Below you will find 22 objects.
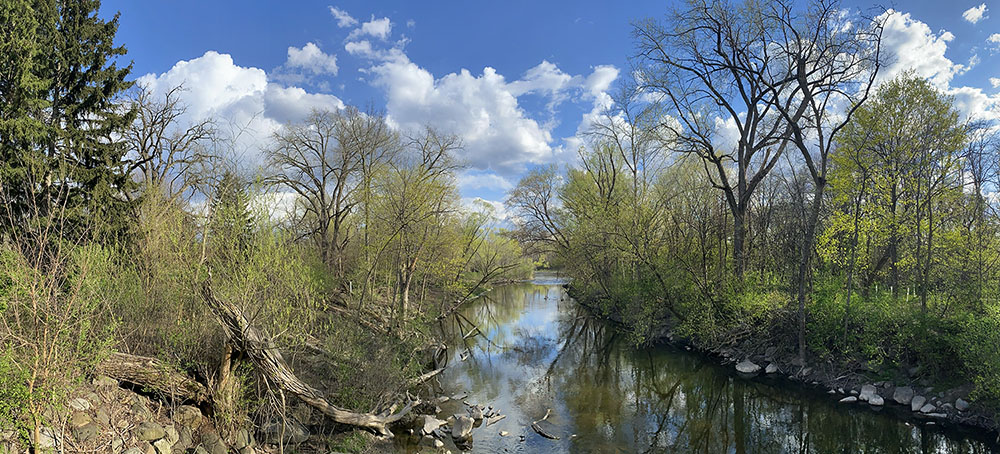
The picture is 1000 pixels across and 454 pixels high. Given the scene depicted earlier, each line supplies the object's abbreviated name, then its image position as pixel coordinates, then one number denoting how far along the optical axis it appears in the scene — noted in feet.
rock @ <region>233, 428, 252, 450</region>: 24.61
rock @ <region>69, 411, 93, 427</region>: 19.02
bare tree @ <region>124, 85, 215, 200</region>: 64.64
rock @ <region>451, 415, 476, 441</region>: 31.99
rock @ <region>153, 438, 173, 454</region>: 21.30
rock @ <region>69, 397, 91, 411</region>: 19.42
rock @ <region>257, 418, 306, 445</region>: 26.40
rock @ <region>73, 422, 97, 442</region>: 19.02
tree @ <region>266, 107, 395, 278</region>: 81.30
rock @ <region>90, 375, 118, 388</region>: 21.26
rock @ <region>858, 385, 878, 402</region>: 37.76
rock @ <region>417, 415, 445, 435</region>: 32.65
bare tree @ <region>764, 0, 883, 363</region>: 44.04
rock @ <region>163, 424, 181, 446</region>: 22.18
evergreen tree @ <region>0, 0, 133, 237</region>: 38.37
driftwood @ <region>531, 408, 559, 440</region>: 32.38
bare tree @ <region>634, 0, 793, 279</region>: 51.83
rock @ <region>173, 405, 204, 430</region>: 23.65
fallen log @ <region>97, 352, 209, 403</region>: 22.25
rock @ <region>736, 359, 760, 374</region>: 47.81
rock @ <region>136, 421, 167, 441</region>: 21.27
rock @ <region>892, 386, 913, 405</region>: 36.09
